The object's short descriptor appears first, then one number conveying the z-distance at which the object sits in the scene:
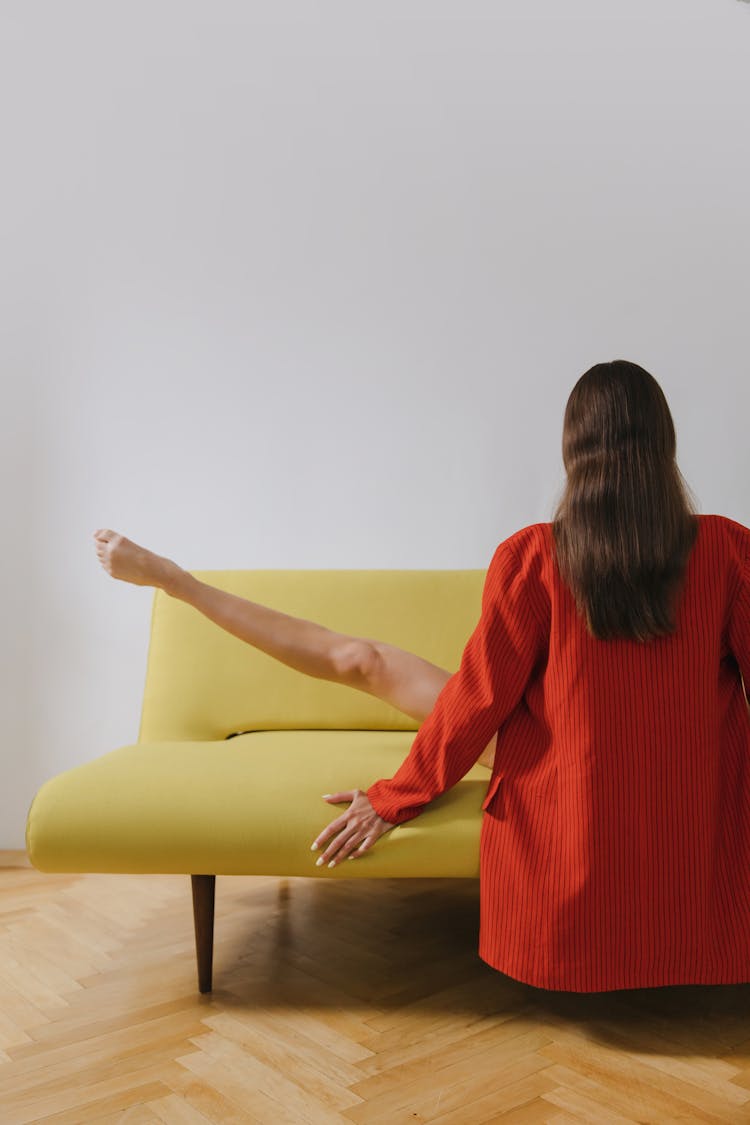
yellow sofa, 1.56
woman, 1.49
